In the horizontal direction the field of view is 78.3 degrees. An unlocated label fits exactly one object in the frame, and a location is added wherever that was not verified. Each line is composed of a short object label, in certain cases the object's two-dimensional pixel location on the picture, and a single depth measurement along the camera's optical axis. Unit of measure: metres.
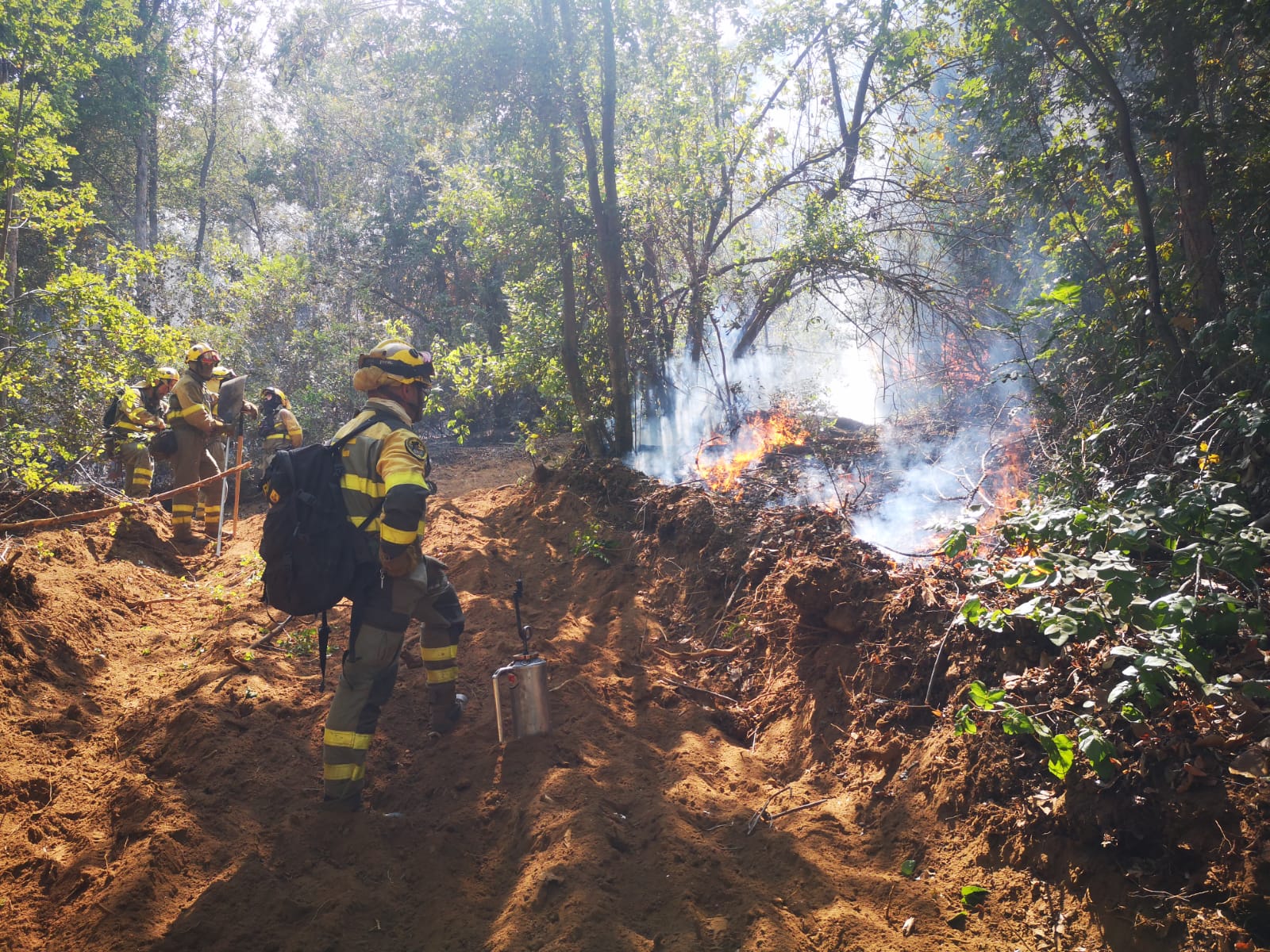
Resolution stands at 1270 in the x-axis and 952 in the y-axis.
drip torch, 4.47
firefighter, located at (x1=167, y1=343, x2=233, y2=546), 9.23
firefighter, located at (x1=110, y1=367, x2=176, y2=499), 9.03
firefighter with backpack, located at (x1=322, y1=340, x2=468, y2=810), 4.01
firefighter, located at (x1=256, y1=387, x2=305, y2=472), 10.01
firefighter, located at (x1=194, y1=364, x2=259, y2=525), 9.73
